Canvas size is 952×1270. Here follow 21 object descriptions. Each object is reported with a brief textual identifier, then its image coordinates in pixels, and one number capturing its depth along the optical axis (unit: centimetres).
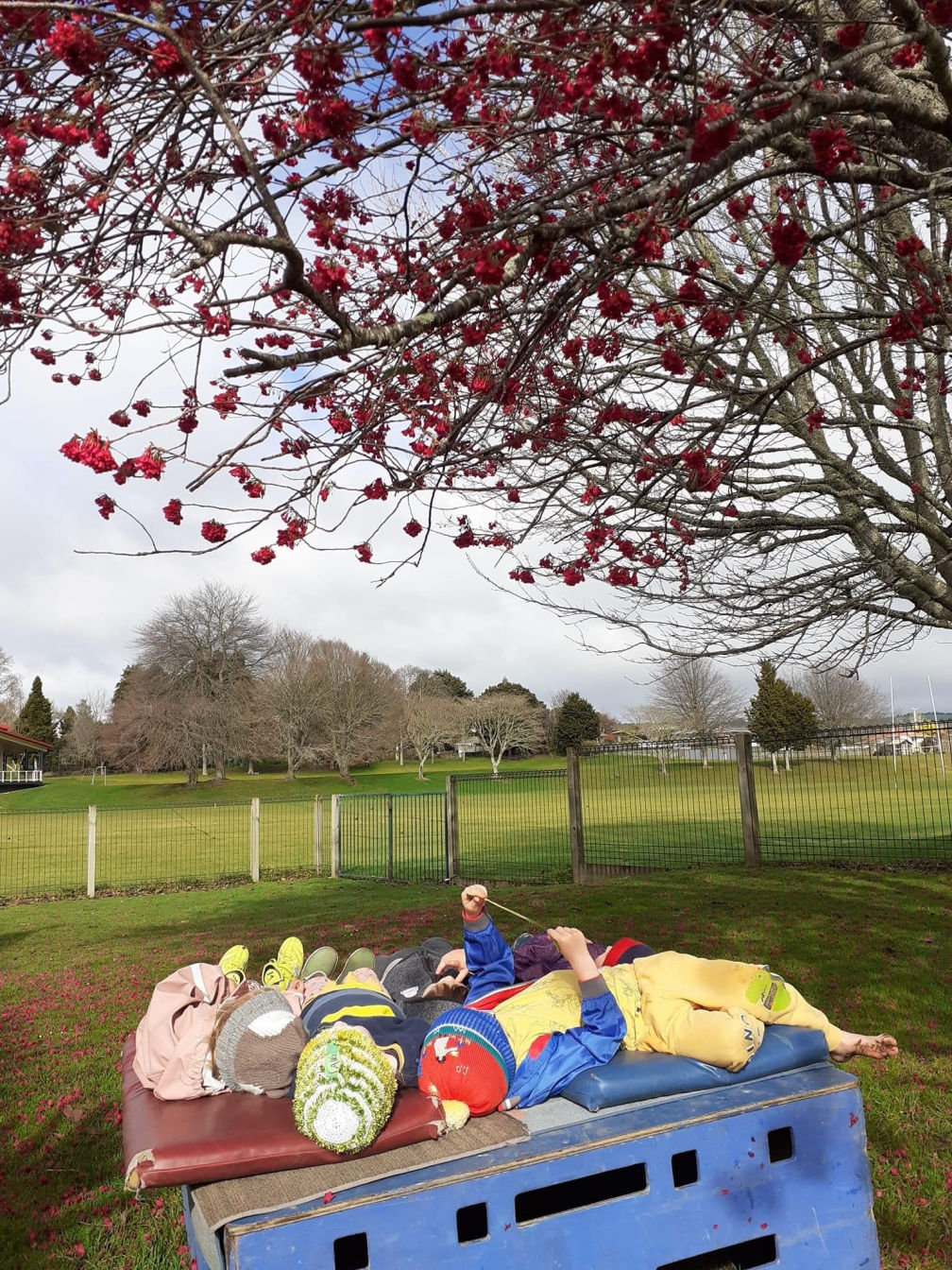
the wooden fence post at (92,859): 1499
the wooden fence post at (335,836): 1664
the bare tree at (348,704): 5378
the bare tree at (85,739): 5975
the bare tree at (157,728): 5038
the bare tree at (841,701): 3322
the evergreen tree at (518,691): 6600
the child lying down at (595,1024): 299
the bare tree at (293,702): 5256
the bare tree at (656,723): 3828
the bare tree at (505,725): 5659
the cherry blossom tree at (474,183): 304
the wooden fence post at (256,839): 1645
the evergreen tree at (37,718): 6556
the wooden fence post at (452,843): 1463
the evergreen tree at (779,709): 3159
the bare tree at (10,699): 6806
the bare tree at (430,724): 5862
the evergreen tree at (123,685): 6406
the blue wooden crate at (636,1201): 242
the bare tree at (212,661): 5084
